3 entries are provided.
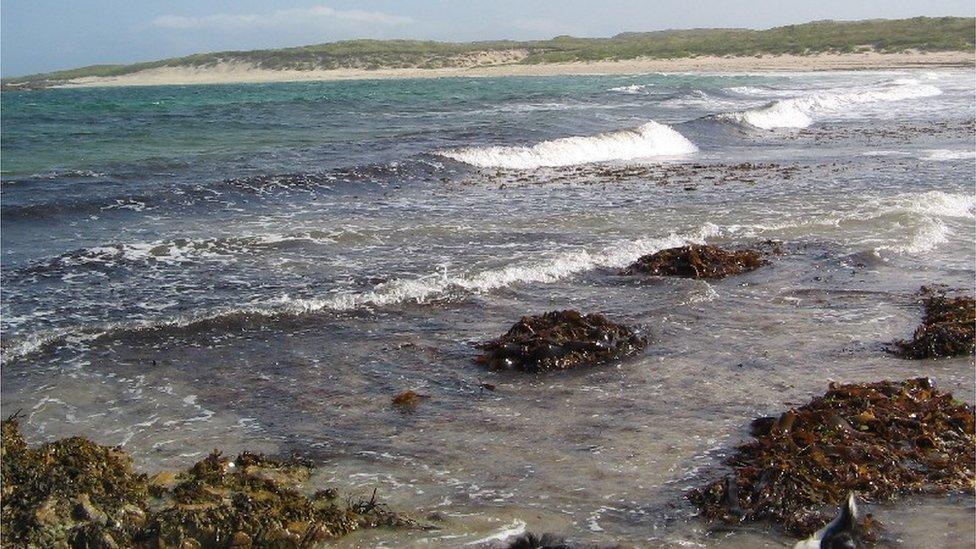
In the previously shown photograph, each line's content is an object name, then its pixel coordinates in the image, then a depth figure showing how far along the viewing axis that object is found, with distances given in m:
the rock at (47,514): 4.74
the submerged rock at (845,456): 5.07
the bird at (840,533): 4.09
